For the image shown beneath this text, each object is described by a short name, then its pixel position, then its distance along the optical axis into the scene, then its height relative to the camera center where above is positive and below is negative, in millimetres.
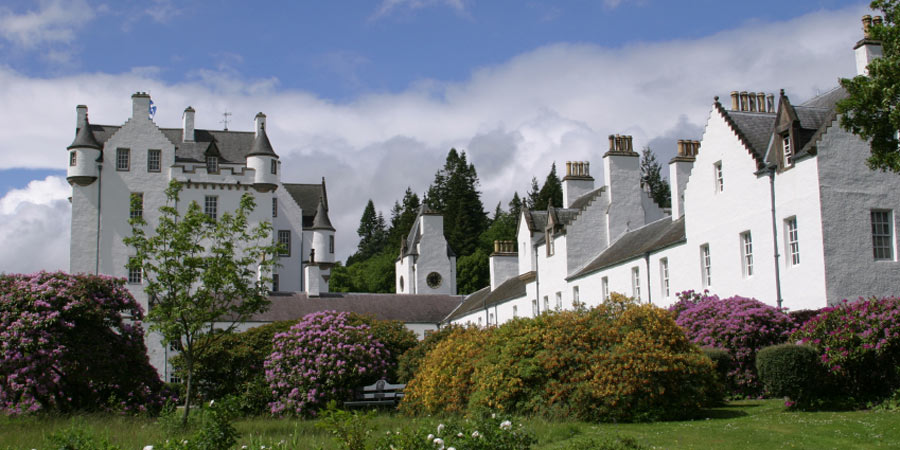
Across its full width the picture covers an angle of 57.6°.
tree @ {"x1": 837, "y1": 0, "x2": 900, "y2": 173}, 16250 +4229
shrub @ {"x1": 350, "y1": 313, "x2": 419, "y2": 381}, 28391 -648
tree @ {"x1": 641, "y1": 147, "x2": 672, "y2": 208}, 90562 +15860
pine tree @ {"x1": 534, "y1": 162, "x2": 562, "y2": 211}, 98812 +14985
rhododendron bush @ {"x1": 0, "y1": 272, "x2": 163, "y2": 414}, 22453 -633
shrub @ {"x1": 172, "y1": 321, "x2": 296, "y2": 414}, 29281 -1562
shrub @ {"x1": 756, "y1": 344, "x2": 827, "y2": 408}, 17469 -1380
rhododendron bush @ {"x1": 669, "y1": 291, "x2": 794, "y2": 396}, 22047 -615
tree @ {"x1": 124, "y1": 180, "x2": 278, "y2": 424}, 20297 +1225
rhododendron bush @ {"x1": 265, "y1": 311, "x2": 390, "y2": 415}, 26703 -1431
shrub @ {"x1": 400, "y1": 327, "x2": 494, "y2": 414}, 21406 -1551
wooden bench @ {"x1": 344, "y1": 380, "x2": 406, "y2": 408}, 26703 -2459
